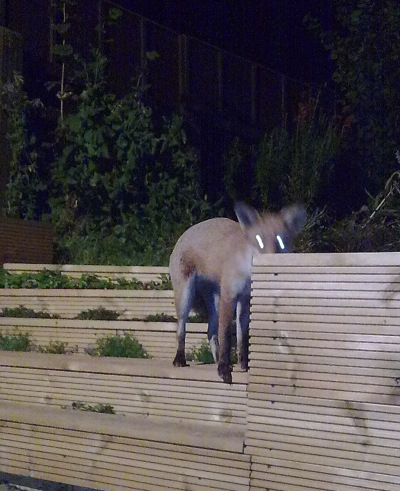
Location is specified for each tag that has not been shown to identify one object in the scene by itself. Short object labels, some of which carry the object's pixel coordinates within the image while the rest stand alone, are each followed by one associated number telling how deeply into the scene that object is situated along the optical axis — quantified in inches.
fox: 170.2
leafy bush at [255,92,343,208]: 316.2
